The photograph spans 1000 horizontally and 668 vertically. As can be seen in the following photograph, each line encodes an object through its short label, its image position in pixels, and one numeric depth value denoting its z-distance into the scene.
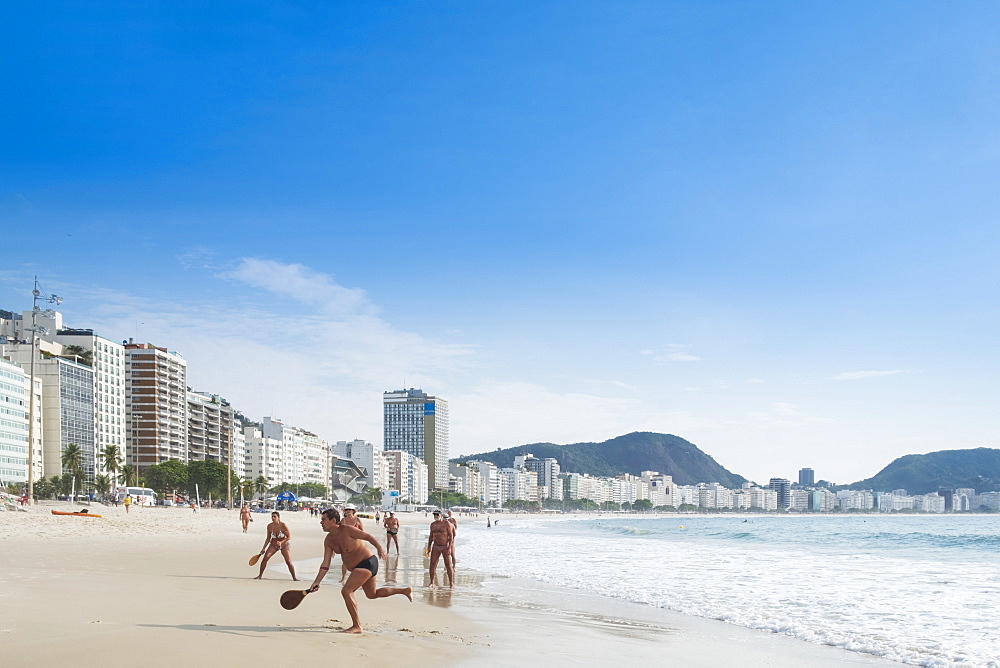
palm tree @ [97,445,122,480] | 97.50
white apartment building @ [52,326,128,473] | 109.81
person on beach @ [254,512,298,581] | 15.67
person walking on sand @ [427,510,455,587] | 16.23
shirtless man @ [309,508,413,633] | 8.80
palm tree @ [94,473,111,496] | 93.00
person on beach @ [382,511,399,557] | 25.00
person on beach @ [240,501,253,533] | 40.41
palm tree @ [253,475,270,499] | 121.47
